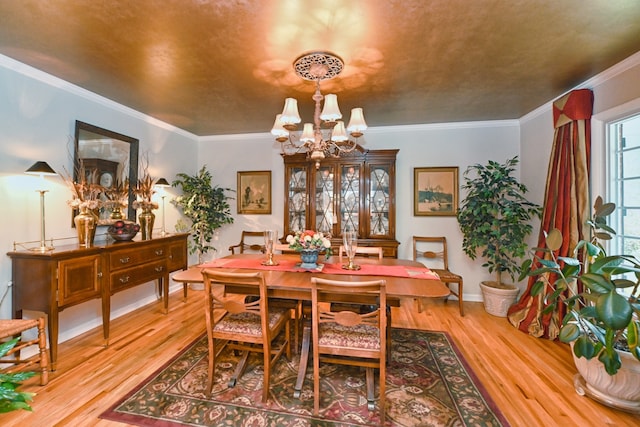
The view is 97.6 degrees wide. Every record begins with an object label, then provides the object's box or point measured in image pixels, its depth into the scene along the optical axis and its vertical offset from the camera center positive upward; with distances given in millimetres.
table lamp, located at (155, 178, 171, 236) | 3620 +365
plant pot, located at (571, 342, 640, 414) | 1756 -1135
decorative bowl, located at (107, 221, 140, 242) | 2812 -190
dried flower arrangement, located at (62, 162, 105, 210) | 2586 +230
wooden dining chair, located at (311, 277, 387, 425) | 1600 -813
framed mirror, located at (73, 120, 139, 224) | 2834 +603
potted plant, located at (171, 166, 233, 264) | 4113 +82
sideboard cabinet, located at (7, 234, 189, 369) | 2176 -546
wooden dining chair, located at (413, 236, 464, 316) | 3839 -603
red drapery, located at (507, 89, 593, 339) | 2590 +220
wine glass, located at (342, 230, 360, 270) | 2248 -280
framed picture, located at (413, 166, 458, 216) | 3977 +268
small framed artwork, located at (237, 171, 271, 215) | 4512 +307
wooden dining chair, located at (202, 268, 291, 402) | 1758 -800
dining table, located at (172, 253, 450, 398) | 1809 -483
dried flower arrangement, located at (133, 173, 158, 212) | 3246 +231
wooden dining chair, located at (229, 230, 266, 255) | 4352 -506
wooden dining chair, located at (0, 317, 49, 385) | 1880 -953
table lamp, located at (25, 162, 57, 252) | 2291 +329
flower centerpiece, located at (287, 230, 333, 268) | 2246 -282
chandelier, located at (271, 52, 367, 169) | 2184 +774
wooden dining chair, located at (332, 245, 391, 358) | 2311 -806
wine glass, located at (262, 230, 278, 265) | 2422 -289
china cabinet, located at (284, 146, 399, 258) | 3857 +203
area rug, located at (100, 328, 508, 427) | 1733 -1286
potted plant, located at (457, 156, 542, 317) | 3225 -192
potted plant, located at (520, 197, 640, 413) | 1535 -761
